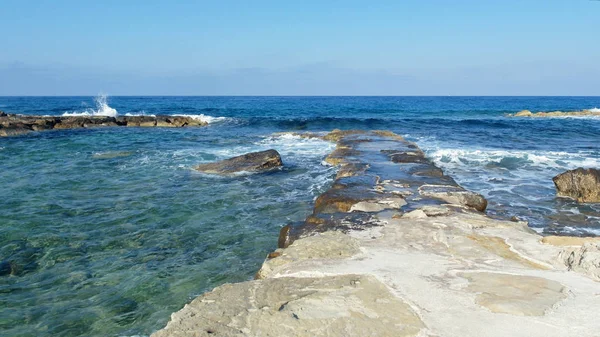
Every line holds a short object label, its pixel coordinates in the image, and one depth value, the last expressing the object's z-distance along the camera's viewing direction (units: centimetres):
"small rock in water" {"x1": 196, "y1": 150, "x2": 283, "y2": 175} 1370
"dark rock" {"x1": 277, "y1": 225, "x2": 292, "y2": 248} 615
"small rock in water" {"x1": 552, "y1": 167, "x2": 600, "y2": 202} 1031
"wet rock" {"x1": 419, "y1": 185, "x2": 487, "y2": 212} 811
